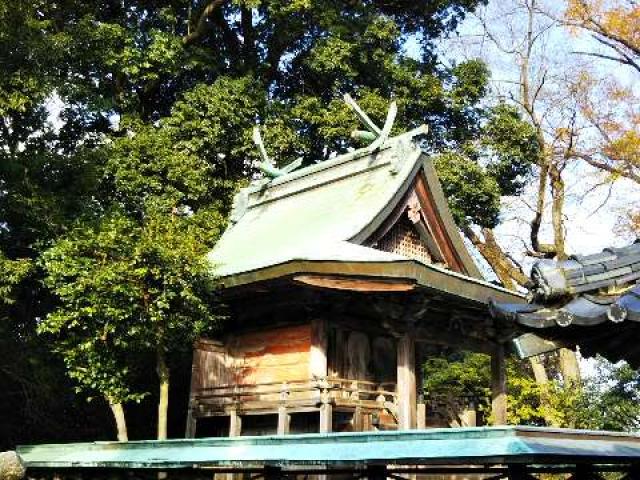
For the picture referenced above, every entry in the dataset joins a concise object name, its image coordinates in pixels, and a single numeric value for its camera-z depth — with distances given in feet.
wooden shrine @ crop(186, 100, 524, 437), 43.80
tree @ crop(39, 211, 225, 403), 42.98
